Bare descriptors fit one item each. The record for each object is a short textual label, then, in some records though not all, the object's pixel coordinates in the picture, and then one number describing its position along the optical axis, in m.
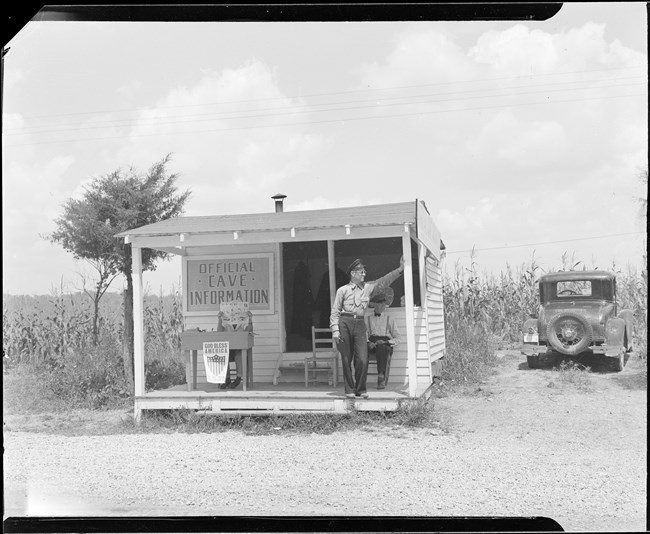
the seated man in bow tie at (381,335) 10.57
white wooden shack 10.40
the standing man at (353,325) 9.58
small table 10.46
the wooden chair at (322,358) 10.95
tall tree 13.64
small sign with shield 10.45
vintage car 13.48
